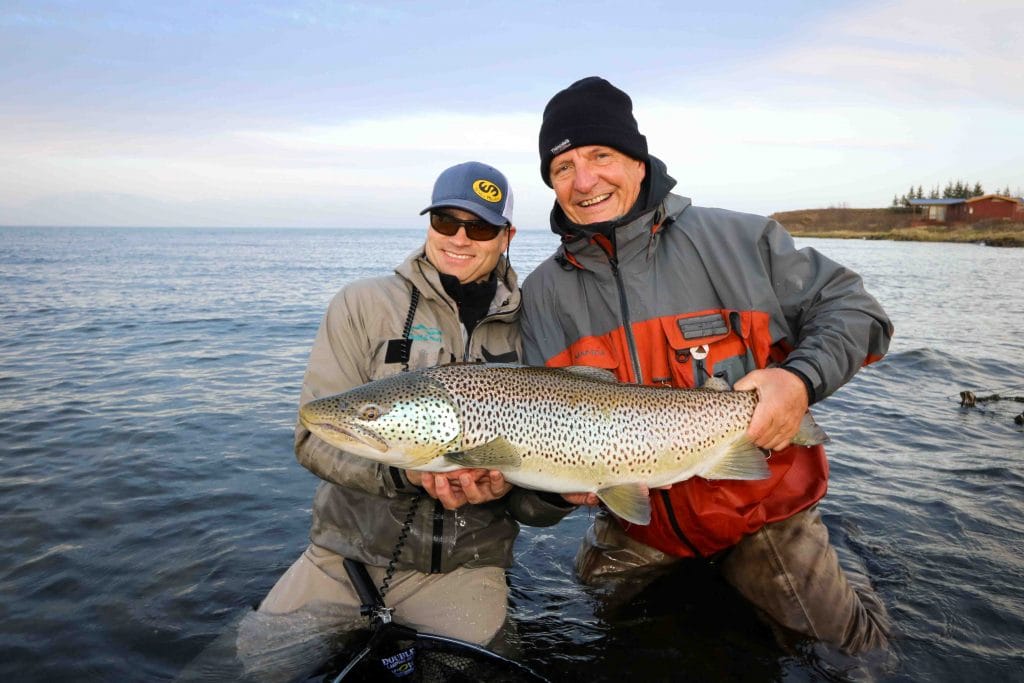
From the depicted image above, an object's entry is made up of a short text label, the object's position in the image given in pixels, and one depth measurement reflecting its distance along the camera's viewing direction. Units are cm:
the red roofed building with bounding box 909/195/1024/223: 7150
